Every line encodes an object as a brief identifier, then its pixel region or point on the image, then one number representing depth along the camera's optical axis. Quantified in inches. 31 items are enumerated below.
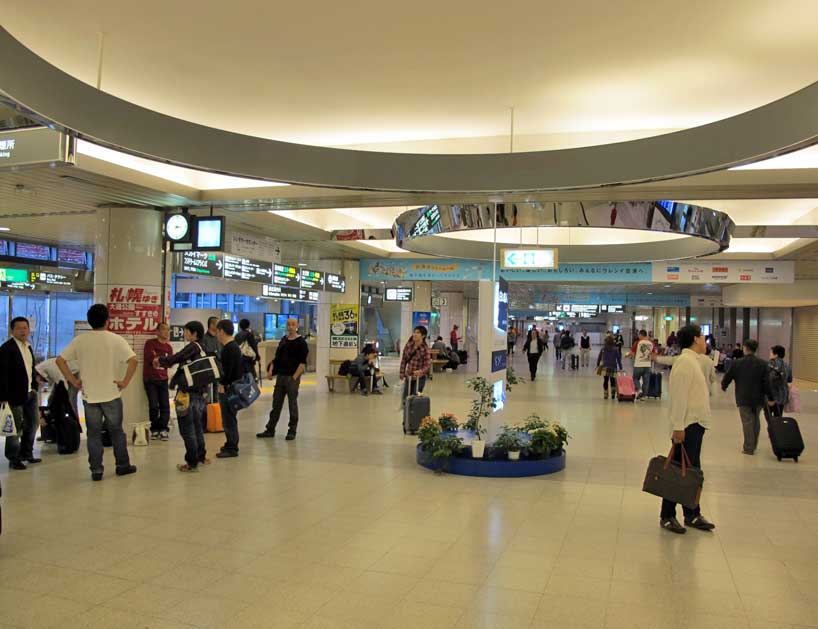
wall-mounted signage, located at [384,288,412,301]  949.2
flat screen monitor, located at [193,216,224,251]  382.9
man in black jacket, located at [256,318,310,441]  371.9
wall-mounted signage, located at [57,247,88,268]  705.0
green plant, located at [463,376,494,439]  297.0
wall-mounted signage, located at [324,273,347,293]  683.7
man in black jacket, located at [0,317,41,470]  256.1
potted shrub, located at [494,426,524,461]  289.7
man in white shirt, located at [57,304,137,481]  265.0
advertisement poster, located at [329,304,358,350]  725.3
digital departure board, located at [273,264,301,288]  583.3
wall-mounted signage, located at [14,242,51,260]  644.7
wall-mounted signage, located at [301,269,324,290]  637.9
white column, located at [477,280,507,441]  292.4
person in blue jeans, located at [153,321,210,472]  285.6
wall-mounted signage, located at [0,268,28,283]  622.8
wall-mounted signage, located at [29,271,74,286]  656.4
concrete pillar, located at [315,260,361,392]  716.0
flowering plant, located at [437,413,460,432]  323.6
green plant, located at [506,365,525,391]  333.7
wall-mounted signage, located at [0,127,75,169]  215.8
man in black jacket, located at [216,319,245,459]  316.8
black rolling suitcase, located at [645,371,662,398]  649.6
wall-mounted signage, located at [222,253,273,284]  503.2
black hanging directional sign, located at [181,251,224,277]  444.5
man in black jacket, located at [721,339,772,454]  348.0
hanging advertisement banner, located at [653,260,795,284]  652.7
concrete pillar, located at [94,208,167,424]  387.9
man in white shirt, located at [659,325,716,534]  212.8
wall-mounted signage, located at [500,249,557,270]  451.5
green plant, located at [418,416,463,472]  287.4
